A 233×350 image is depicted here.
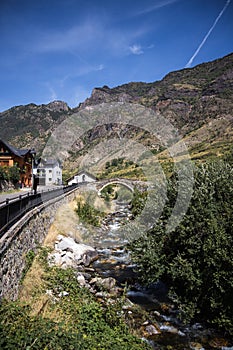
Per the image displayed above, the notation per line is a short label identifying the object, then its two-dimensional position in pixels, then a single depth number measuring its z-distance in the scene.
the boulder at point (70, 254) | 15.57
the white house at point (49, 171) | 64.62
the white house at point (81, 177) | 76.31
